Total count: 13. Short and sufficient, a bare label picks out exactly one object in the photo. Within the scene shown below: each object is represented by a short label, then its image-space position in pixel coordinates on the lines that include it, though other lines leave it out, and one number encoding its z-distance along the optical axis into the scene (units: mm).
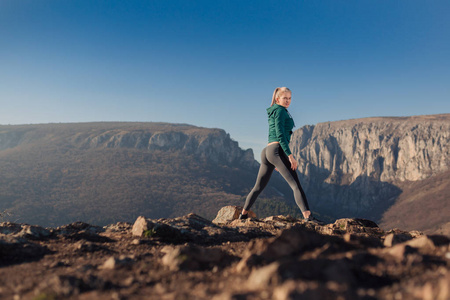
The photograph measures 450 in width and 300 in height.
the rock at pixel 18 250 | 4051
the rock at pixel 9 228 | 5707
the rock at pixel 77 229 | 5723
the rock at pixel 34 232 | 5172
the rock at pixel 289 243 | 3260
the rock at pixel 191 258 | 3193
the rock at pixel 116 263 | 3322
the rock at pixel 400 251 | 2861
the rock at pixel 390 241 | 4109
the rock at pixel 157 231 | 5367
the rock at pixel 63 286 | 2527
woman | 6738
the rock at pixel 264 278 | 2265
